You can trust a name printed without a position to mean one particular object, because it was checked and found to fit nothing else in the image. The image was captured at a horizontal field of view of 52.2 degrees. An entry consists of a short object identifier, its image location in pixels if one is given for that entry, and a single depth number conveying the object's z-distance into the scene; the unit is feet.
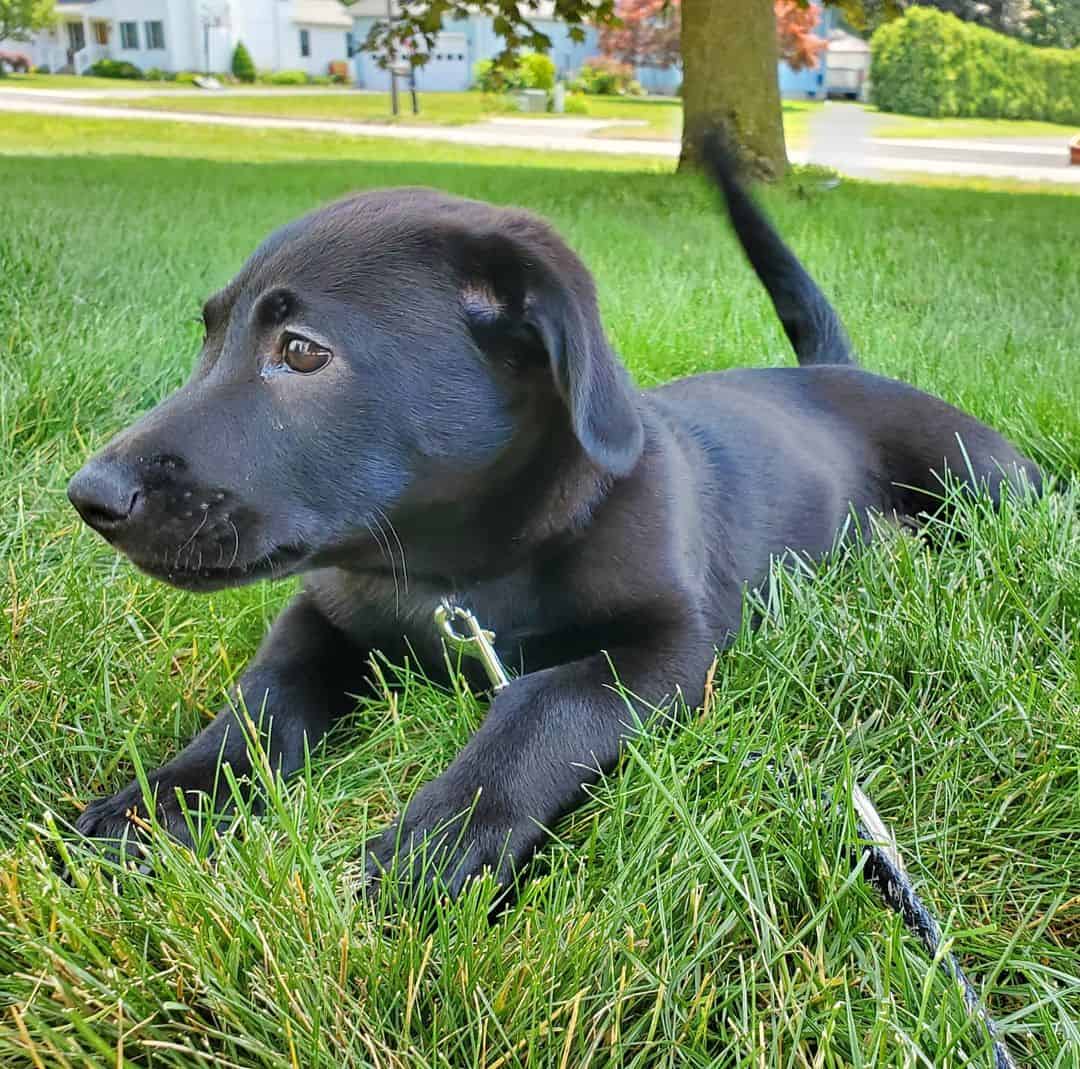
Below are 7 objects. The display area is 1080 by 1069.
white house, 110.11
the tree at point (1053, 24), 79.92
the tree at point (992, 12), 81.82
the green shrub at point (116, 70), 107.45
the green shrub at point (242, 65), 111.14
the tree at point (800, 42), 82.94
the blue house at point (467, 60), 110.52
